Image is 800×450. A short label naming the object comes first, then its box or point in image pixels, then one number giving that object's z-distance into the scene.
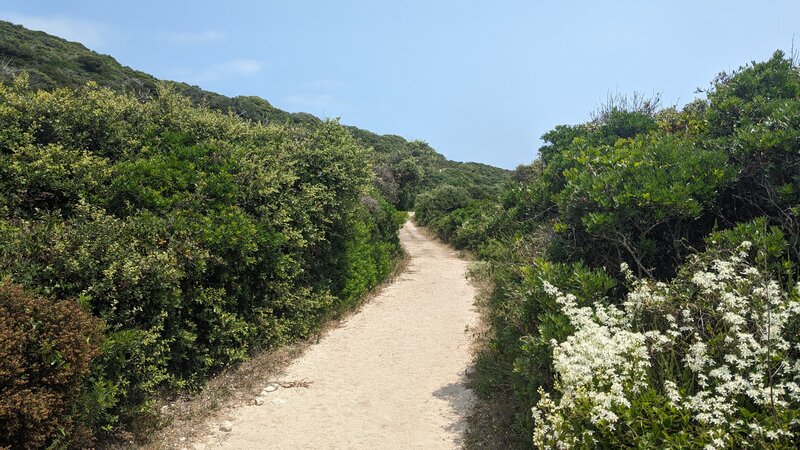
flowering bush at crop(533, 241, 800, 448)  2.99
